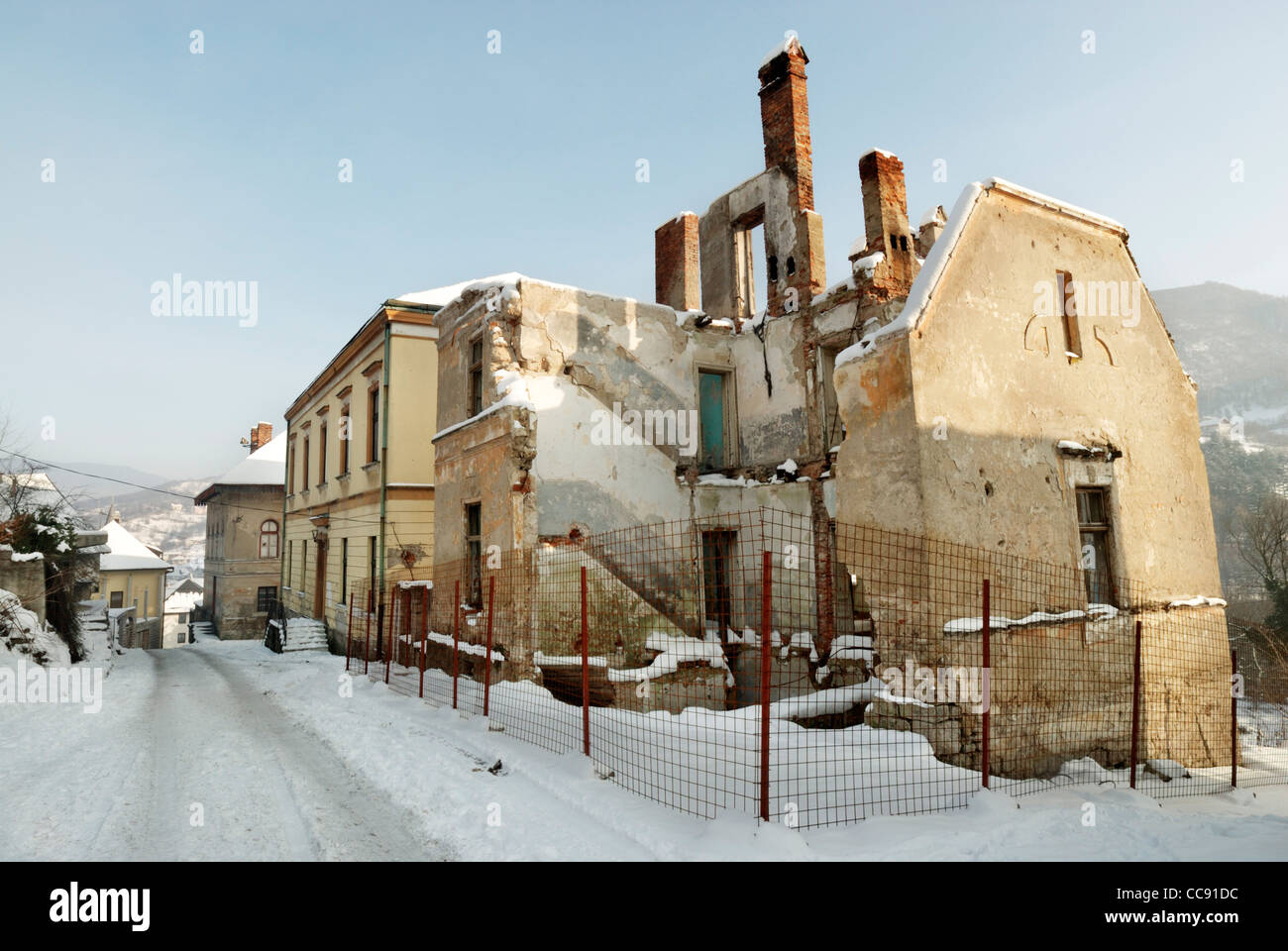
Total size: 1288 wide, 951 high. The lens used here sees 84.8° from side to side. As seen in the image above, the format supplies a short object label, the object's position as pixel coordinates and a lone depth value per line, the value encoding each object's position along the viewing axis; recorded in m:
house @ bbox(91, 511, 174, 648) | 40.19
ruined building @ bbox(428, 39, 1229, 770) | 8.25
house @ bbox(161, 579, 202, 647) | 57.18
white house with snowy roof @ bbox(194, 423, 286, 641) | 32.75
